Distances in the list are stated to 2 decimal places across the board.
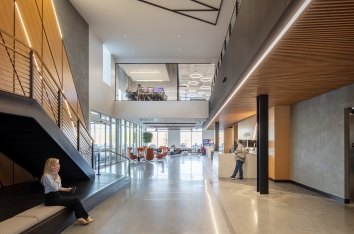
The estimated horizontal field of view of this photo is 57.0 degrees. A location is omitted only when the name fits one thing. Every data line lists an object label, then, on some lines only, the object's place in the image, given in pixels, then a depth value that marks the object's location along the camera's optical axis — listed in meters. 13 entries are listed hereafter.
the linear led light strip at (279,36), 3.29
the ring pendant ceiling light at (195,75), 23.45
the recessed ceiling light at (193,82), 26.94
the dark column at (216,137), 22.87
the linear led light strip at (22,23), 8.38
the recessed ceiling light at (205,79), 25.54
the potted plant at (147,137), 31.78
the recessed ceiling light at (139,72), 23.97
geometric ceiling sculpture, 12.44
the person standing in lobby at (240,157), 12.34
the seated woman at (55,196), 5.70
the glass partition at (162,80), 22.08
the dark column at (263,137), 9.29
